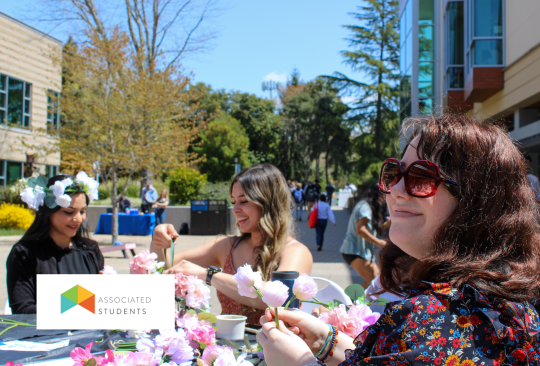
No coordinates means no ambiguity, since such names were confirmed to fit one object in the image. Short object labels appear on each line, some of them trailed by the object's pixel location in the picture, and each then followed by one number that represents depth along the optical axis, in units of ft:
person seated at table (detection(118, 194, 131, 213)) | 55.36
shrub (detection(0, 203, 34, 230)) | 46.80
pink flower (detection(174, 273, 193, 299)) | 6.08
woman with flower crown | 8.98
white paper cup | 6.45
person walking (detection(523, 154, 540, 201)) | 15.10
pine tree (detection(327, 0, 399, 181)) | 98.99
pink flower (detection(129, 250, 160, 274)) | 6.38
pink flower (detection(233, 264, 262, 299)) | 3.38
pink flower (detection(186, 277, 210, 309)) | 6.09
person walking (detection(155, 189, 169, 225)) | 46.26
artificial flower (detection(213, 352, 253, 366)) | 4.12
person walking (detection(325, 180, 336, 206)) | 83.99
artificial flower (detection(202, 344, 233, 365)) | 4.47
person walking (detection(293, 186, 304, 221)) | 70.18
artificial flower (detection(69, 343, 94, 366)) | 4.02
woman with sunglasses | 2.85
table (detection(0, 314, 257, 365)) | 5.91
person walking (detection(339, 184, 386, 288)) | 15.78
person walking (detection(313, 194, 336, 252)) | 36.09
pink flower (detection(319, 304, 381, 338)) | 4.31
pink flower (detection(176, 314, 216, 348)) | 5.12
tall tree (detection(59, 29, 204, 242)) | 38.11
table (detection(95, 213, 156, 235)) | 47.01
